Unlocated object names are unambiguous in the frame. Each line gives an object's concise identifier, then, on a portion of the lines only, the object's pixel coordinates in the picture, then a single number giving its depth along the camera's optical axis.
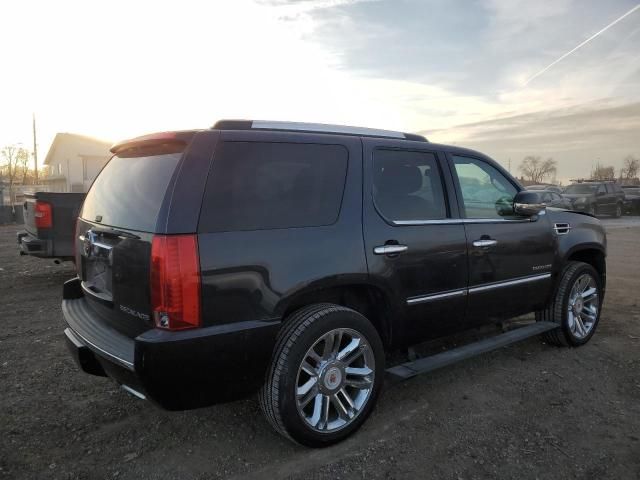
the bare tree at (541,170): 96.00
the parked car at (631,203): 27.38
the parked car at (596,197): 24.52
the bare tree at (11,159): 55.77
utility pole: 40.59
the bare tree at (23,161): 58.66
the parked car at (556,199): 21.64
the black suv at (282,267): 2.54
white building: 44.12
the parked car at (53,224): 6.70
